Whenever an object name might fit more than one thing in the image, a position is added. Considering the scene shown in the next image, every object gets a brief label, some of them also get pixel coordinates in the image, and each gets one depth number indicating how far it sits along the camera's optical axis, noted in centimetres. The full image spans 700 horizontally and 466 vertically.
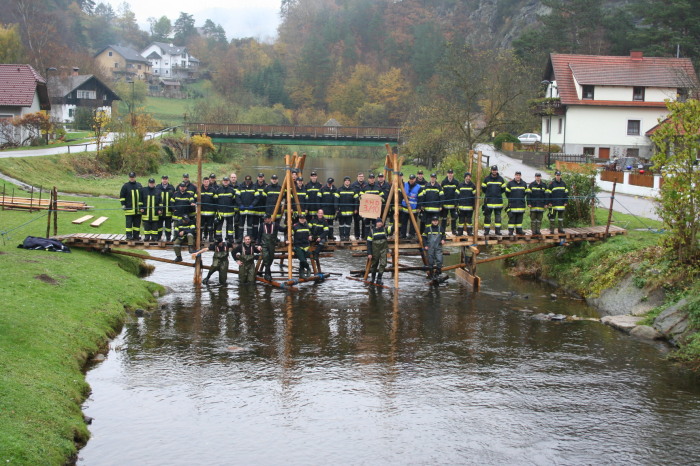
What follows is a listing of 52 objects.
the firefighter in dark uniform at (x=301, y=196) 2644
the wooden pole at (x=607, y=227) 2703
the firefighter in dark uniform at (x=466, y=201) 2631
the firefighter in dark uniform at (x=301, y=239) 2584
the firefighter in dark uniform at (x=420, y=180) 2676
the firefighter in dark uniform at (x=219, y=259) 2580
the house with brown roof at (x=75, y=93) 9675
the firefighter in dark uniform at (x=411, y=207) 2670
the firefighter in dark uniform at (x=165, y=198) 2597
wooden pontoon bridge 2552
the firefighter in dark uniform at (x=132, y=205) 2559
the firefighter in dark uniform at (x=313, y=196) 2664
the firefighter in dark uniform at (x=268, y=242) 2544
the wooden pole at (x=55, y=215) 2671
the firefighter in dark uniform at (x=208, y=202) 2609
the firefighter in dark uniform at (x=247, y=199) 2620
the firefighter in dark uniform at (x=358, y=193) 2677
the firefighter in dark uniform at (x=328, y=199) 2661
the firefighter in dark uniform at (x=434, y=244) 2598
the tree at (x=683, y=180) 2173
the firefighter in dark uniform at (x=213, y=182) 2633
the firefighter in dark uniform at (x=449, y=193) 2617
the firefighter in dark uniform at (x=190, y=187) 2583
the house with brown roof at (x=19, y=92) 6050
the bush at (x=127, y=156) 5672
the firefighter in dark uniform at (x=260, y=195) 2633
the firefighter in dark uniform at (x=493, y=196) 2636
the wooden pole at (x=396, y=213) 2503
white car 7444
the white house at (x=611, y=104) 6581
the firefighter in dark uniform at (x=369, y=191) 2639
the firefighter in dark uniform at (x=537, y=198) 2659
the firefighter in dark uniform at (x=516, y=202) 2634
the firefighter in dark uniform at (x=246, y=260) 2584
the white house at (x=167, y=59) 18362
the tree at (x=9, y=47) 8644
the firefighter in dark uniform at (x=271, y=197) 2617
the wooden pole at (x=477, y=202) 2591
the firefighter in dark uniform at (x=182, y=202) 2572
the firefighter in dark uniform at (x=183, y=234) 2594
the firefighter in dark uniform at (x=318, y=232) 2617
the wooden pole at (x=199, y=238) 2557
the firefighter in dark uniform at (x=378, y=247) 2564
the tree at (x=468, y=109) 5675
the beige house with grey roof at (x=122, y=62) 16650
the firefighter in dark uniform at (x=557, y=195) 2675
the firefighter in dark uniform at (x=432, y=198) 2623
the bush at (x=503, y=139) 6969
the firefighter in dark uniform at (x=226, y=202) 2611
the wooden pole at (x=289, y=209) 2534
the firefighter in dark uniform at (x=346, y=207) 2659
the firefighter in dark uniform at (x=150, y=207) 2581
